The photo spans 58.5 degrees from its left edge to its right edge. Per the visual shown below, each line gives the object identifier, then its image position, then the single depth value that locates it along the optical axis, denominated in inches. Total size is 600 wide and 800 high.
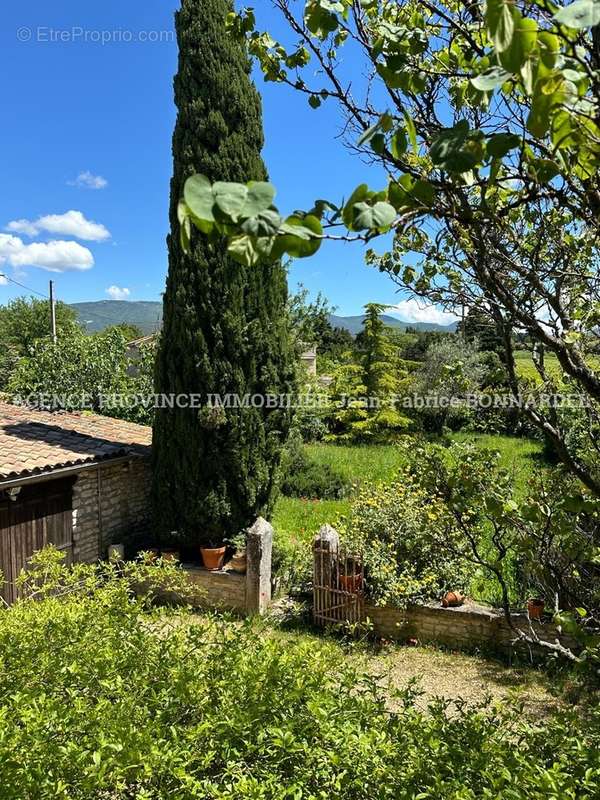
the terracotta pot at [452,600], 284.2
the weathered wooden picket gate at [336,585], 299.9
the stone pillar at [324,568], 308.0
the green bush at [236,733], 83.7
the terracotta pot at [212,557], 343.0
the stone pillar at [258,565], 316.8
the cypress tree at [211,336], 352.5
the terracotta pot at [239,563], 335.6
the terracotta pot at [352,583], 299.1
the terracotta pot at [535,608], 267.6
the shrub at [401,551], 290.4
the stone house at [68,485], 301.9
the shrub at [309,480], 551.7
